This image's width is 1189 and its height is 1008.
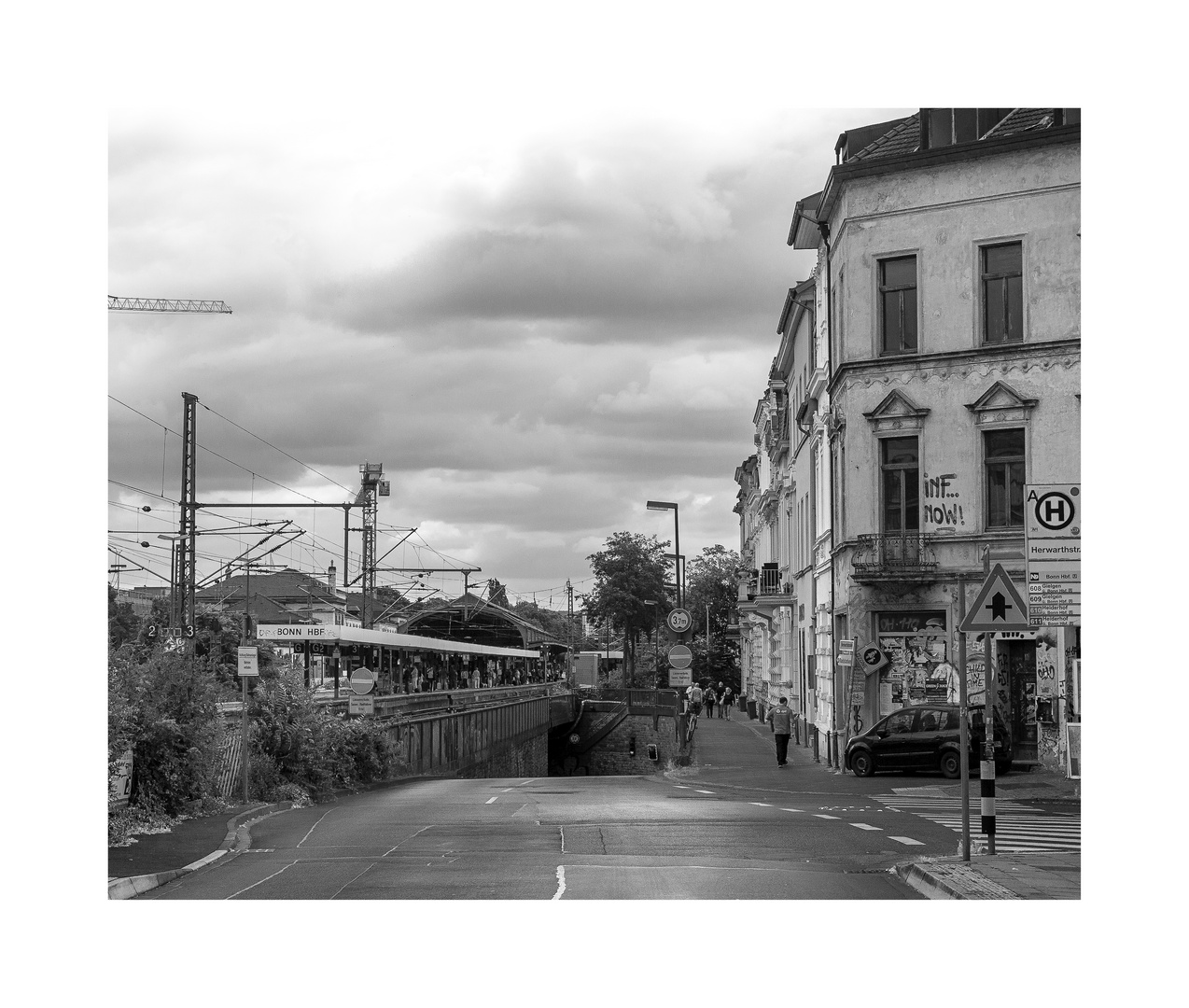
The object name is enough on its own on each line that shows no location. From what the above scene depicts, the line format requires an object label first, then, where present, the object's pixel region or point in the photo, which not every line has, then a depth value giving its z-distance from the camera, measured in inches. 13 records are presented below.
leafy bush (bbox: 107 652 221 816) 866.1
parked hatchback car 1231.5
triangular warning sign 611.8
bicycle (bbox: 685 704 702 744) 1858.0
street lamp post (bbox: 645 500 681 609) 2167.8
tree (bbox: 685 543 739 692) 4121.6
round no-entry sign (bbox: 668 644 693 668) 1860.2
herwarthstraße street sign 659.4
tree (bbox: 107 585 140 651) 2324.2
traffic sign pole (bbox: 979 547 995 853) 624.1
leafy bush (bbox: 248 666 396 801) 1186.6
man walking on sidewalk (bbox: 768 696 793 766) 1464.1
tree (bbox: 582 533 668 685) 3469.5
